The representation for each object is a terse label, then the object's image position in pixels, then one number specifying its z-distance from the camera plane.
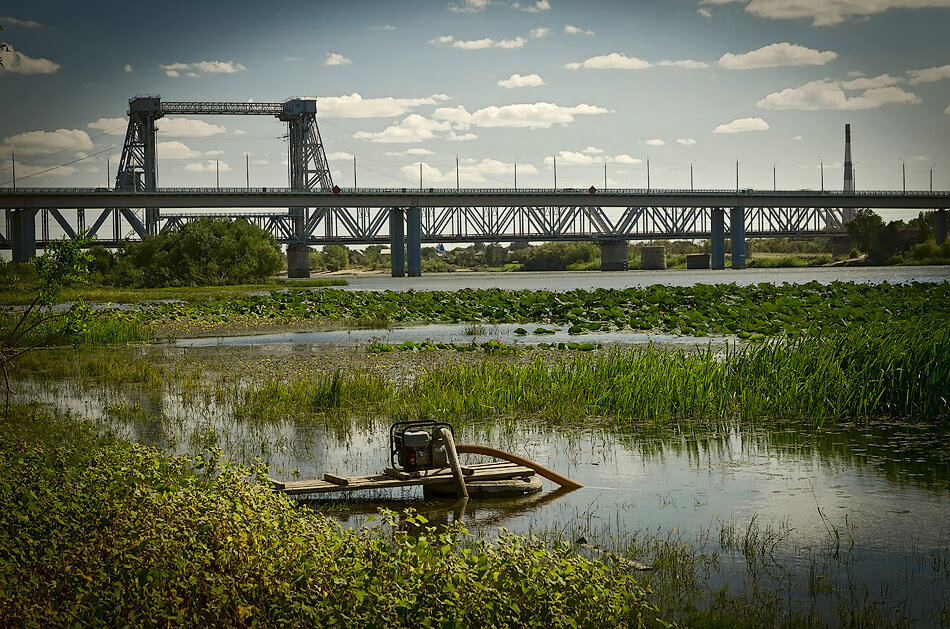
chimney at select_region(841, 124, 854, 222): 184.75
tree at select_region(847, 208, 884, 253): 154.38
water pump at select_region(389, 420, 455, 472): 11.59
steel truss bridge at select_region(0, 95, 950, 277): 104.94
